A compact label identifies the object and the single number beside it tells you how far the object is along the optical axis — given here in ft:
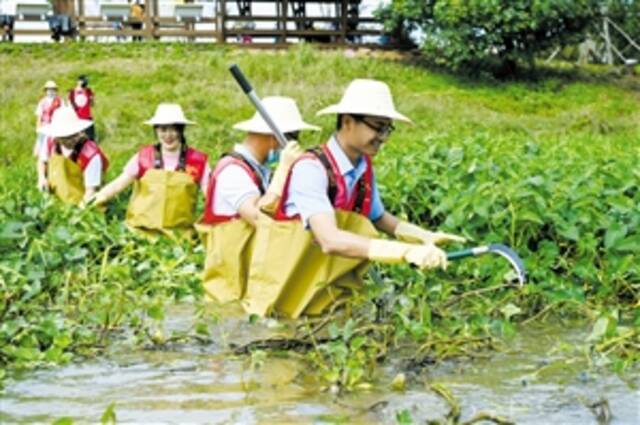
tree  98.17
